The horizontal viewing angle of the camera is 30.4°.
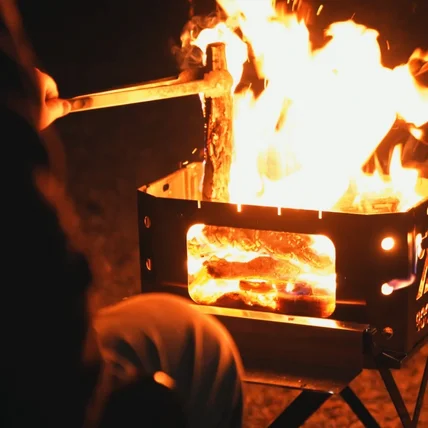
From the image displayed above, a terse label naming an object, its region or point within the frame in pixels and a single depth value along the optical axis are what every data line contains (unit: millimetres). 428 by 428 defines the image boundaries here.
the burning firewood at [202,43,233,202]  2469
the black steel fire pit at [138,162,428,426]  2059
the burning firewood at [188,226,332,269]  2254
